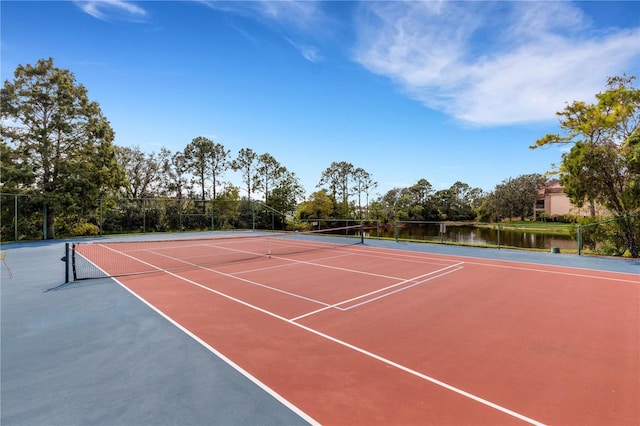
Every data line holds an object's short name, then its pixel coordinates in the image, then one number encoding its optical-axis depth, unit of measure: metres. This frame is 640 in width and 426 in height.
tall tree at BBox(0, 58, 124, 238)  19.72
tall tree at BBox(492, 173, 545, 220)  49.66
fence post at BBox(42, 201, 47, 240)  19.67
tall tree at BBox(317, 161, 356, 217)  41.97
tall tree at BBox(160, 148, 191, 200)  35.12
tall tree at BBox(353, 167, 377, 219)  43.69
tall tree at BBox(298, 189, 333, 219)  34.56
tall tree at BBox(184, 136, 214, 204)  34.97
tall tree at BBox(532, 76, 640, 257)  12.49
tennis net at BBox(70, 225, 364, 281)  10.75
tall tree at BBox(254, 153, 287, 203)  36.19
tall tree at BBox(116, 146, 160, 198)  33.34
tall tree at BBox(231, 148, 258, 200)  36.31
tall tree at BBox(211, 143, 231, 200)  35.53
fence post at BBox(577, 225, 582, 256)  13.00
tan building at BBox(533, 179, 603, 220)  46.19
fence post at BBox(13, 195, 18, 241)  18.65
